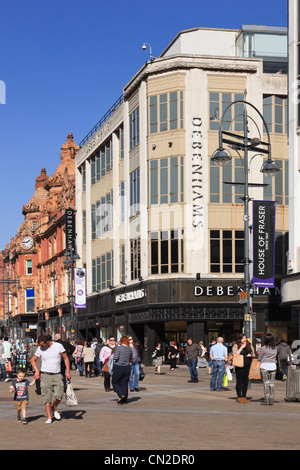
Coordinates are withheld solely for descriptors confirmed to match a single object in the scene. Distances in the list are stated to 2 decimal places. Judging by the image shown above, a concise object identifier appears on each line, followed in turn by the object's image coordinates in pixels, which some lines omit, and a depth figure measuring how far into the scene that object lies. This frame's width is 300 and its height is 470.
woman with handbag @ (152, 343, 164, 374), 37.03
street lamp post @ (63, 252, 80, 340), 51.23
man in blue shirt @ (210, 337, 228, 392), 23.72
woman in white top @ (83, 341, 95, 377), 33.44
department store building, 45.44
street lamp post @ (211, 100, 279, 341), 26.55
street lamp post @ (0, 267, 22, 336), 110.85
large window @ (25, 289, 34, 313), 101.56
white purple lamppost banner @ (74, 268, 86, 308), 59.59
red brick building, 77.44
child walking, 15.47
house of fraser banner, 40.06
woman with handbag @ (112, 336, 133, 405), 19.48
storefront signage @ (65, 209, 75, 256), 67.40
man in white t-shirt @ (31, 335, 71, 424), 15.33
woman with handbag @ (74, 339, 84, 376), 35.24
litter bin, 20.23
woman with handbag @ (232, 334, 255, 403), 19.96
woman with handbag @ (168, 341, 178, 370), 39.50
